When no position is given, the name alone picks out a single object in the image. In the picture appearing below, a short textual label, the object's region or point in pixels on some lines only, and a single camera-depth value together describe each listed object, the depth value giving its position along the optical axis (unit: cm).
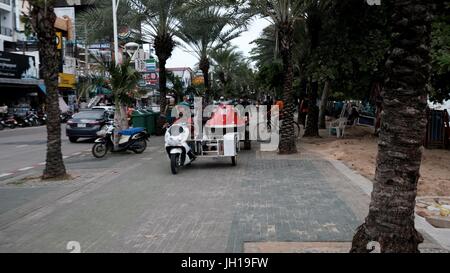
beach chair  2068
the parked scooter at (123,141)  1530
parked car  2108
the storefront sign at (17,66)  3603
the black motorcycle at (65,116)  4091
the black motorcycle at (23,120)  3478
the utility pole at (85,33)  2474
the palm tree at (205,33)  2030
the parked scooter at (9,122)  3289
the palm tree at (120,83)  1655
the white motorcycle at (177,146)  1138
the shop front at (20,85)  3606
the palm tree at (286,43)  1470
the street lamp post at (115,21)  2180
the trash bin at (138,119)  2189
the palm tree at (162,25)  2289
